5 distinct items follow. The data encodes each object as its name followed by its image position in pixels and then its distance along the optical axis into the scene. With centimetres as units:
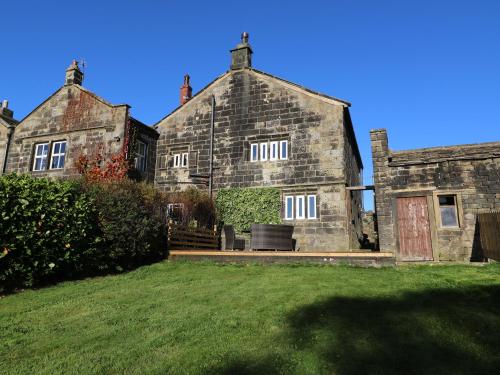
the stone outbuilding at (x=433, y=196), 1427
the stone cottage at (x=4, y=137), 2194
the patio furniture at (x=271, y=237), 1387
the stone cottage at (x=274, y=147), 1722
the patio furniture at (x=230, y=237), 1617
